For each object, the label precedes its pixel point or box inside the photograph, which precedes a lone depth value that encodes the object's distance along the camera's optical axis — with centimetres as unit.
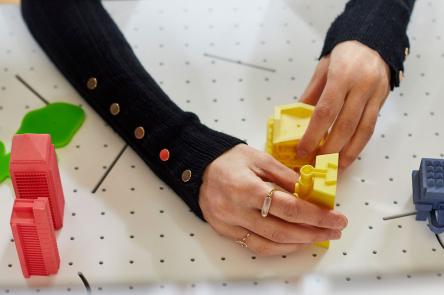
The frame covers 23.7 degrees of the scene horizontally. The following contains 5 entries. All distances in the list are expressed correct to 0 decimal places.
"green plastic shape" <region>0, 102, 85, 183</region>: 100
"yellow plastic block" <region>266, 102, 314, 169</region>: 94
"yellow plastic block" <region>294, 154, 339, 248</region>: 85
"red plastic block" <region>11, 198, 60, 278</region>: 85
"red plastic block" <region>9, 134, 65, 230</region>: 88
